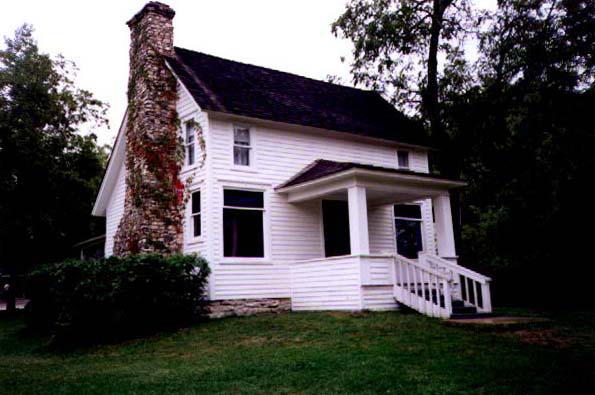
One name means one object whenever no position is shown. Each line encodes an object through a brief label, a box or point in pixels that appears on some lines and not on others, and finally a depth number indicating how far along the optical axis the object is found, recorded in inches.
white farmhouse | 568.4
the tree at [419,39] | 863.1
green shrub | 504.1
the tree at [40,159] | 942.4
